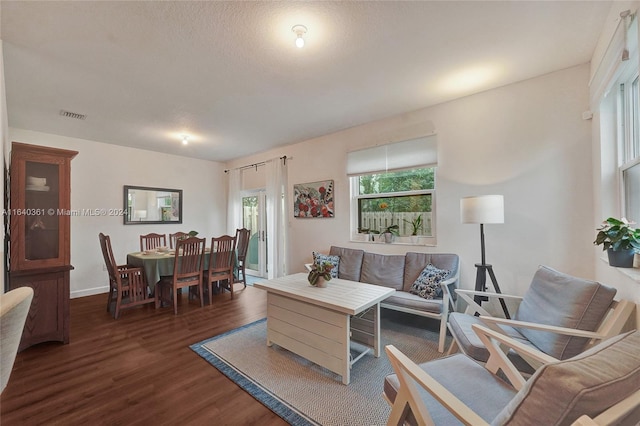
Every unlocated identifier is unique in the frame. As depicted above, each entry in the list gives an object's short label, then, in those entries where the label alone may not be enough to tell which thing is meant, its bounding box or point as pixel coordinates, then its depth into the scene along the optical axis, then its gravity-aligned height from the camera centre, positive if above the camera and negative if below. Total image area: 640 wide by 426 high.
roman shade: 3.38 +0.78
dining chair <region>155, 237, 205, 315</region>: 3.72 -0.78
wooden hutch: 2.54 -0.17
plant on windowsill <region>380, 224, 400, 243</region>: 3.69 -0.25
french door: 5.86 -0.25
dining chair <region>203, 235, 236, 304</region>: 4.14 -0.70
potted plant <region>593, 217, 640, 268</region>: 1.56 -0.17
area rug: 1.76 -1.27
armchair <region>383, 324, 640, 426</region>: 0.72 -0.52
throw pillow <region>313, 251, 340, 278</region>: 3.68 -0.62
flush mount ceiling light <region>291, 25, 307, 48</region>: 1.91 +1.30
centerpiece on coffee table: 2.60 -0.58
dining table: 3.66 -0.65
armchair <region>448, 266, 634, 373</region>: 1.57 -0.67
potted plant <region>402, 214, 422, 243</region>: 3.53 -0.16
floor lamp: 2.52 +0.01
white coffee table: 2.09 -0.88
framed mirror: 4.99 +0.22
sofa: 2.63 -0.72
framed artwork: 4.37 +0.27
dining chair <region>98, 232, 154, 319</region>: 3.45 -0.89
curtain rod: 5.05 +1.06
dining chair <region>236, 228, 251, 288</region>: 4.72 -0.53
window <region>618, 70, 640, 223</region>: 1.89 +0.49
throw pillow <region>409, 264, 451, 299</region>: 2.80 -0.72
